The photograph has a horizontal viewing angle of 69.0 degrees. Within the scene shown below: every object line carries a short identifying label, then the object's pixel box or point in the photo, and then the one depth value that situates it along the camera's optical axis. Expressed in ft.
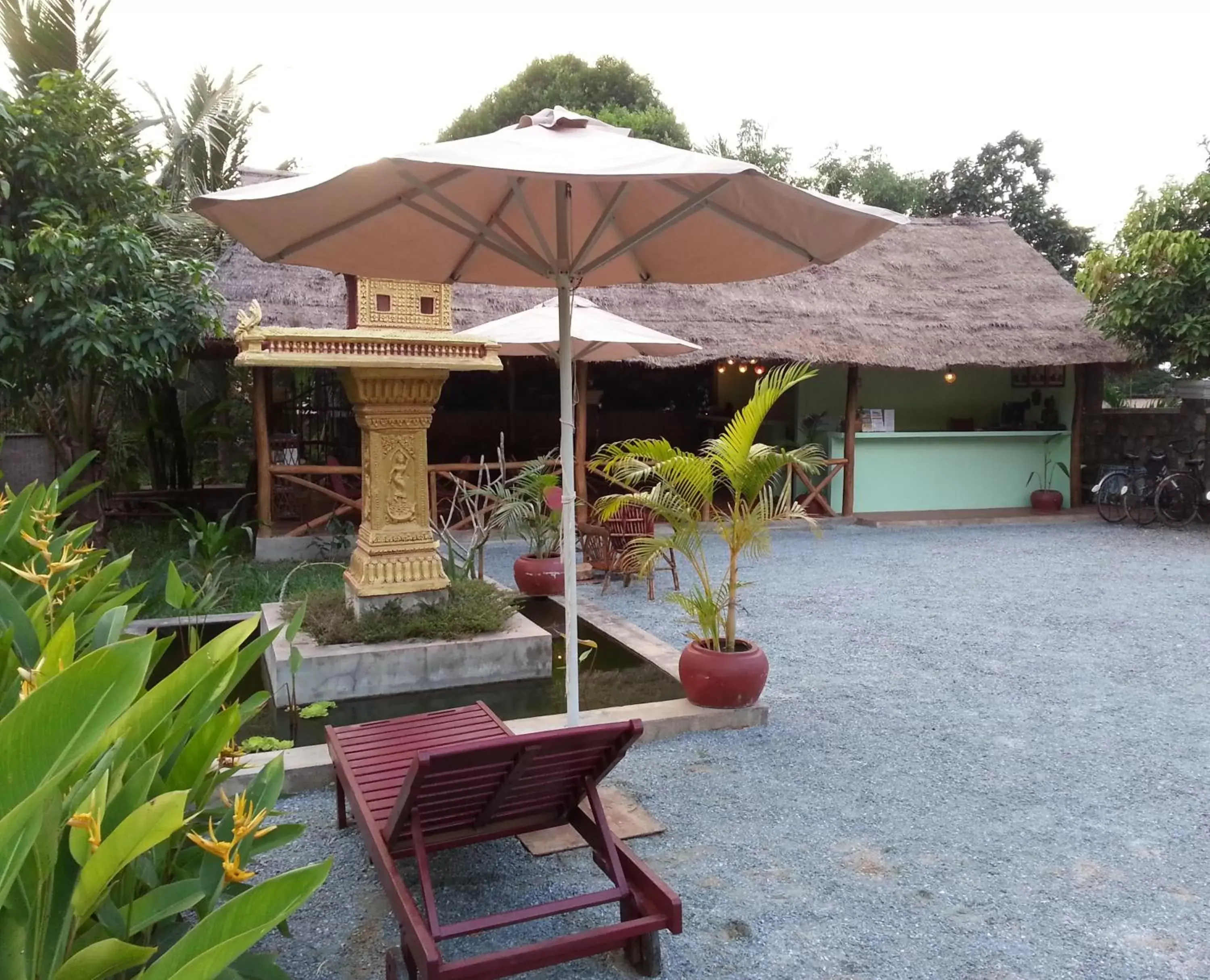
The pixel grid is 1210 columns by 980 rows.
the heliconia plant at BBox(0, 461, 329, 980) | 2.92
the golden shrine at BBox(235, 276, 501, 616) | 14.66
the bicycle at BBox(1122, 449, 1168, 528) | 32.27
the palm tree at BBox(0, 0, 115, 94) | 23.43
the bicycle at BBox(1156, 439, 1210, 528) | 31.58
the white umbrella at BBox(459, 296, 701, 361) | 21.71
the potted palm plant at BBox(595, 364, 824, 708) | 11.91
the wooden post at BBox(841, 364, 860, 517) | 32.94
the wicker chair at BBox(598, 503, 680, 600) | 21.61
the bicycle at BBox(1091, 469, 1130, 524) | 32.86
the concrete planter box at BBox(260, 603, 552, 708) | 13.80
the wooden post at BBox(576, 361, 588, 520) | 29.22
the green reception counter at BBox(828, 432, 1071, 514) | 34.40
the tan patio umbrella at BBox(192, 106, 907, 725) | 8.18
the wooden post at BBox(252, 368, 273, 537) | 26.20
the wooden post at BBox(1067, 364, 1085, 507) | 35.63
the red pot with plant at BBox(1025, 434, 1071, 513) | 35.40
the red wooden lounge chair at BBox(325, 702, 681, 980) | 6.39
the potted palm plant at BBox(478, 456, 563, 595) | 20.13
